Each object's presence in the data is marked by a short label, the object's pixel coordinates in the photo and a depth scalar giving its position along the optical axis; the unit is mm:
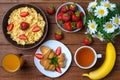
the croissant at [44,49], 1225
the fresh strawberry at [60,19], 1217
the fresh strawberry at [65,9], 1213
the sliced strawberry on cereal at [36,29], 1212
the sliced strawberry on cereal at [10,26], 1220
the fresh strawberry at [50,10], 1231
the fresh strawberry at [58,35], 1224
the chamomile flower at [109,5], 1109
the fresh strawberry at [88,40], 1222
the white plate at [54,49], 1233
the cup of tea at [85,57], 1217
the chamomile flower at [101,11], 1099
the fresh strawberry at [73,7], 1211
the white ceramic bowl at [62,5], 1233
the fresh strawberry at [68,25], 1207
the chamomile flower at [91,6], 1137
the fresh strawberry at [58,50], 1239
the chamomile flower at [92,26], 1126
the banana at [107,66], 1206
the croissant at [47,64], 1212
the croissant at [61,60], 1217
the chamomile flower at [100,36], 1133
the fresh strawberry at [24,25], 1196
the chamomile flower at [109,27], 1110
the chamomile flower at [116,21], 1112
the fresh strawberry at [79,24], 1209
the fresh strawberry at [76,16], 1199
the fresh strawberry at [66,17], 1196
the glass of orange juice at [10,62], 1195
